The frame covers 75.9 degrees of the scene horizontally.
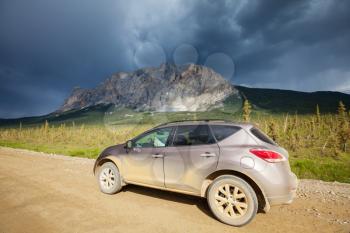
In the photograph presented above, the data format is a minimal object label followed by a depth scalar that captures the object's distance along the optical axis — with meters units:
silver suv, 4.32
